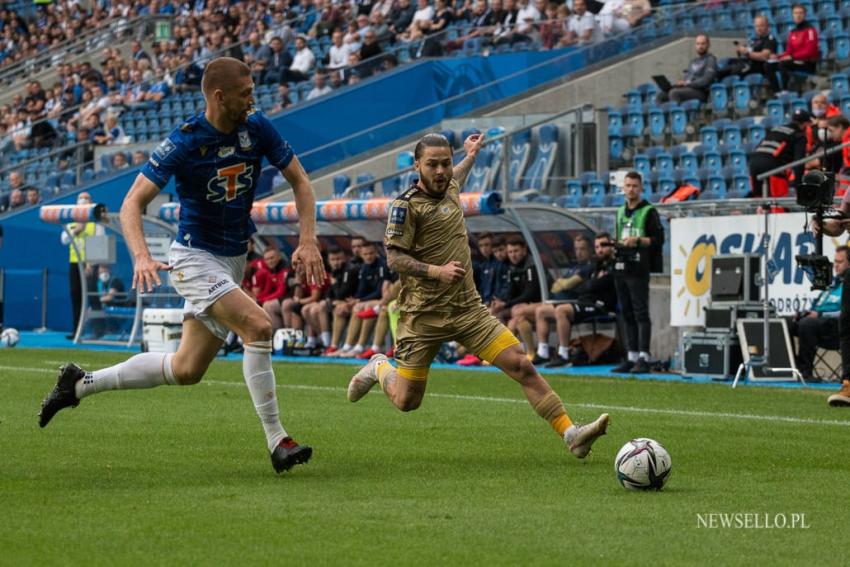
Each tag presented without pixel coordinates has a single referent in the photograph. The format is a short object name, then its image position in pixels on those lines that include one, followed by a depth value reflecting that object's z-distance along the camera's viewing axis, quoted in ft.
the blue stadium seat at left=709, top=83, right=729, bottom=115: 79.06
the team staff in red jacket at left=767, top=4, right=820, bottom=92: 76.89
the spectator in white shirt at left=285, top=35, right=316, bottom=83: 105.19
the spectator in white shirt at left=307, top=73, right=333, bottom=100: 99.45
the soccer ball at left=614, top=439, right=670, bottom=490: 24.76
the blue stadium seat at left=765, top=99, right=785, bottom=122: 74.13
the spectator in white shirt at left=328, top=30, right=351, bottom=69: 104.42
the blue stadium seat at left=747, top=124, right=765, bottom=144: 73.15
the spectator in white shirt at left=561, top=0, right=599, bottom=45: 89.58
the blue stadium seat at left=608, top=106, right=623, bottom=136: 82.33
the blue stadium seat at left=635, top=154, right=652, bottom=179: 77.30
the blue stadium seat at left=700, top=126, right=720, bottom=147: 75.77
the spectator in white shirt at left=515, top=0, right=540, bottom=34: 91.76
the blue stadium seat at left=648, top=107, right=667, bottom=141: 81.05
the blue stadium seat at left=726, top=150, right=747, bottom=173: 71.31
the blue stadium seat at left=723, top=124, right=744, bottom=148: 74.50
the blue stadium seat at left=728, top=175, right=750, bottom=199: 67.36
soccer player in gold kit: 28.84
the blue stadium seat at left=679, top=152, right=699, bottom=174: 73.72
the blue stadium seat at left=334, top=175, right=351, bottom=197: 86.94
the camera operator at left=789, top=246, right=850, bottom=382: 53.36
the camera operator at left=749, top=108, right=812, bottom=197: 62.49
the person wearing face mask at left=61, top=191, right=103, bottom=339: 83.10
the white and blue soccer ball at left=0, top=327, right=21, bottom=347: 77.15
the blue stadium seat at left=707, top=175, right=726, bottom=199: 69.10
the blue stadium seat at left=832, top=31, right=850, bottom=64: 78.48
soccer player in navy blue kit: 27.06
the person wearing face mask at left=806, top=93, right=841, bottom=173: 59.00
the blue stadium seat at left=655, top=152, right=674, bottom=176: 75.21
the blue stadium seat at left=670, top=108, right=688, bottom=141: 80.12
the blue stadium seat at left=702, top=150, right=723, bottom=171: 73.05
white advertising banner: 55.47
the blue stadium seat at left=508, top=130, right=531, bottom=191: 78.18
